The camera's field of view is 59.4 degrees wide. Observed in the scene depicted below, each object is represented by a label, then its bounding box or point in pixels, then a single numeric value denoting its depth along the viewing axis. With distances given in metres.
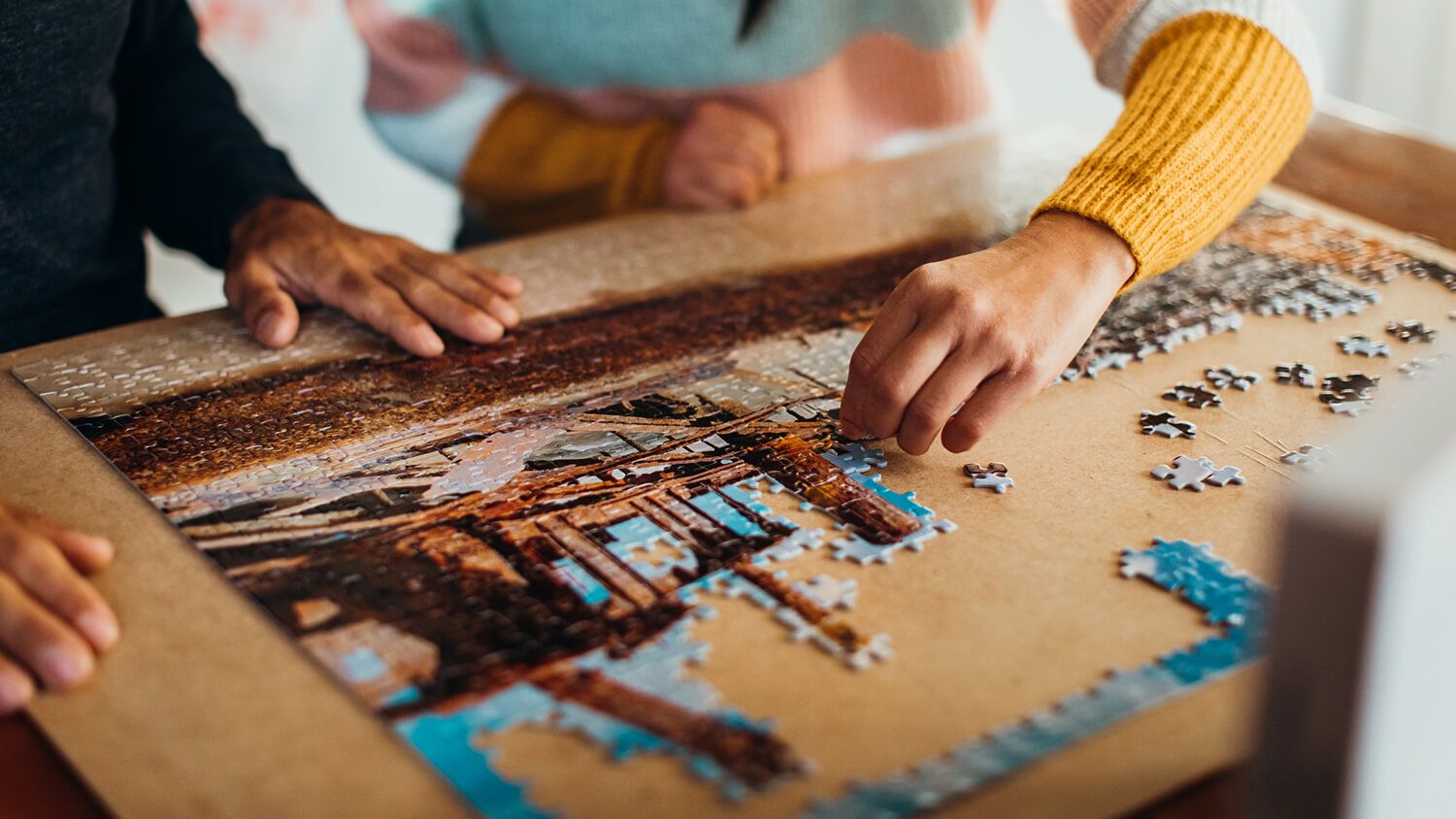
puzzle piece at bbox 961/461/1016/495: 0.99
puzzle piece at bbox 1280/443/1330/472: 1.00
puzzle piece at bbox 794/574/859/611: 0.85
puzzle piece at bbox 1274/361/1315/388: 1.13
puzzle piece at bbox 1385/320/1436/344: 1.21
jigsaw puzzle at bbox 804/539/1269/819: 0.69
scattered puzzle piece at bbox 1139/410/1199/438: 1.05
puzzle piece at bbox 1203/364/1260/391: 1.13
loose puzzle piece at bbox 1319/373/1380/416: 1.09
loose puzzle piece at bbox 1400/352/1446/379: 1.14
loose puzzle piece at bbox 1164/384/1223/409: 1.10
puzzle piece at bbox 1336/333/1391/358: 1.18
